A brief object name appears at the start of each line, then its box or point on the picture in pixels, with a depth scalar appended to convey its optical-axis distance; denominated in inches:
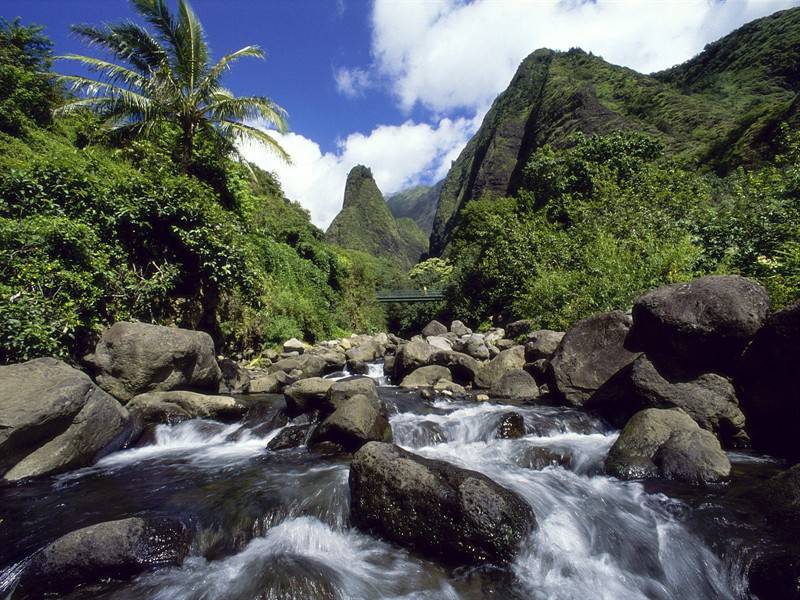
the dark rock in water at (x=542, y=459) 250.2
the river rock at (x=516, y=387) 404.8
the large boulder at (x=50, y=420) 204.7
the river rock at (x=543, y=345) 434.6
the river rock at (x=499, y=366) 448.1
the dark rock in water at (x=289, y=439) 278.6
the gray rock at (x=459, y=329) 913.5
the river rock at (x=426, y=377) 471.8
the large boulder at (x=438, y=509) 156.3
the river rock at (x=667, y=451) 211.9
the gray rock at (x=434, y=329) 974.0
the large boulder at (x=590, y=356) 342.3
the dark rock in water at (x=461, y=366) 468.4
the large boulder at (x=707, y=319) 267.3
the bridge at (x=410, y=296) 1283.2
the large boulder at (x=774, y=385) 243.8
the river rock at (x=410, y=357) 513.3
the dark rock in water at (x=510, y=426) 295.0
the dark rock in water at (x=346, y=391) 306.7
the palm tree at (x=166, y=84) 502.0
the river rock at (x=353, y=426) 261.6
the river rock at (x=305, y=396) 325.4
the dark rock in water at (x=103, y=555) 135.6
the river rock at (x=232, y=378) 415.5
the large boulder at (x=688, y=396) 267.1
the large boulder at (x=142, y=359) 303.4
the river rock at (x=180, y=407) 297.3
